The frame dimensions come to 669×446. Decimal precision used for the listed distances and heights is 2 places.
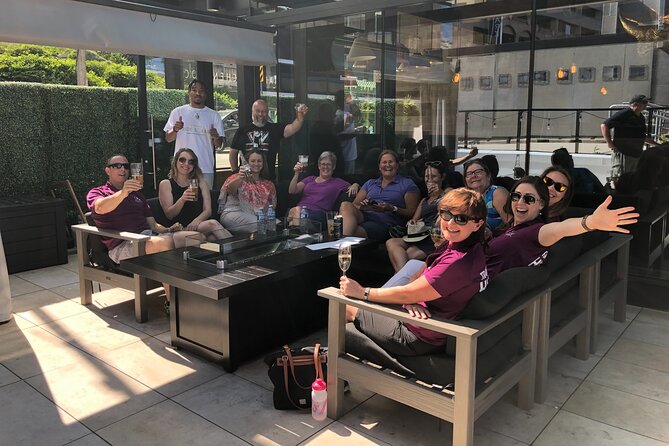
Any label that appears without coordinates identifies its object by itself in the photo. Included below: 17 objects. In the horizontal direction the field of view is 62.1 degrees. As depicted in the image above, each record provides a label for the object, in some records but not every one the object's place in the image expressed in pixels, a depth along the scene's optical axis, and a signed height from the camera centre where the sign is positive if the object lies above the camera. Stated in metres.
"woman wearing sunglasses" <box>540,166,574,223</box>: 3.36 -0.27
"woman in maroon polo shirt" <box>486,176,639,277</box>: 2.75 -0.44
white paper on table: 3.86 -0.71
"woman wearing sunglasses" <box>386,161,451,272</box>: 4.18 -0.63
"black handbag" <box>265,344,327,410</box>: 2.81 -1.17
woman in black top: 4.70 -0.48
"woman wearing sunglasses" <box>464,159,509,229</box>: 4.21 -0.35
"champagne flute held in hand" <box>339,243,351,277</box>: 2.80 -0.57
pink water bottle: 2.71 -1.24
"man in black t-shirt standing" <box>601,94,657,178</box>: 4.38 +0.06
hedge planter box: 5.40 -0.89
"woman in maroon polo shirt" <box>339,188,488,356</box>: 2.27 -0.53
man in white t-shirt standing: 6.07 +0.17
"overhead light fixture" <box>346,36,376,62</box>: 5.86 +0.98
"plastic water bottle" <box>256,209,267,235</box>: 4.26 -0.62
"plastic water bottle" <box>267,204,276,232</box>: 4.40 -0.62
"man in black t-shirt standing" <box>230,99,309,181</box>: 5.97 +0.08
